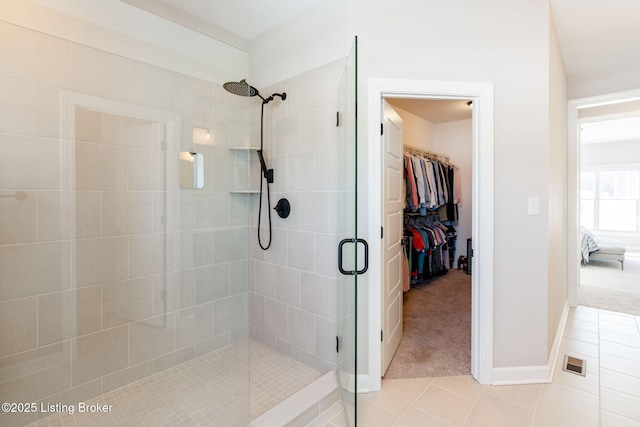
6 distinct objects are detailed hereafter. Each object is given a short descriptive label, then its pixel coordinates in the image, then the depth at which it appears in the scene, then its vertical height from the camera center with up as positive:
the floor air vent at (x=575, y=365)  2.17 -1.16
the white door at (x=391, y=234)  2.10 -0.17
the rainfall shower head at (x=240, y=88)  2.24 +0.95
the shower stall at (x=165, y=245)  1.56 -0.21
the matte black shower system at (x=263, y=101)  2.25 +0.87
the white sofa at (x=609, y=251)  5.21 -0.71
